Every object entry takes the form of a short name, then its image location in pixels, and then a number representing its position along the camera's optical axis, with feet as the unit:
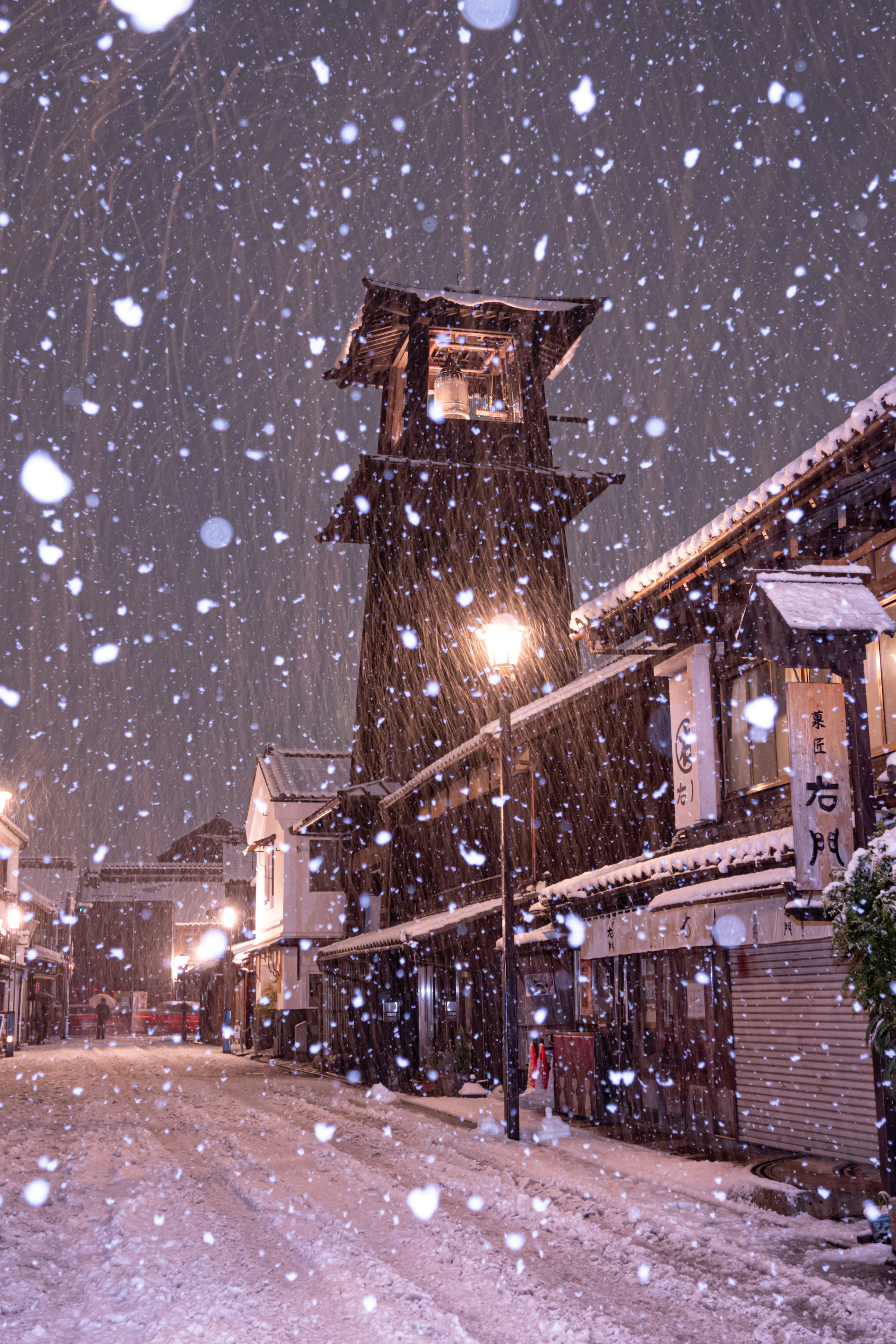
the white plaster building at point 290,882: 129.70
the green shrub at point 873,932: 25.72
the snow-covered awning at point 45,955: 173.78
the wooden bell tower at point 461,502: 102.47
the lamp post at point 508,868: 47.14
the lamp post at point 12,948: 132.36
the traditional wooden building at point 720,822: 33.78
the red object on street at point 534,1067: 62.54
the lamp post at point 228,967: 144.05
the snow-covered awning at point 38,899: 194.80
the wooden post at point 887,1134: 28.48
